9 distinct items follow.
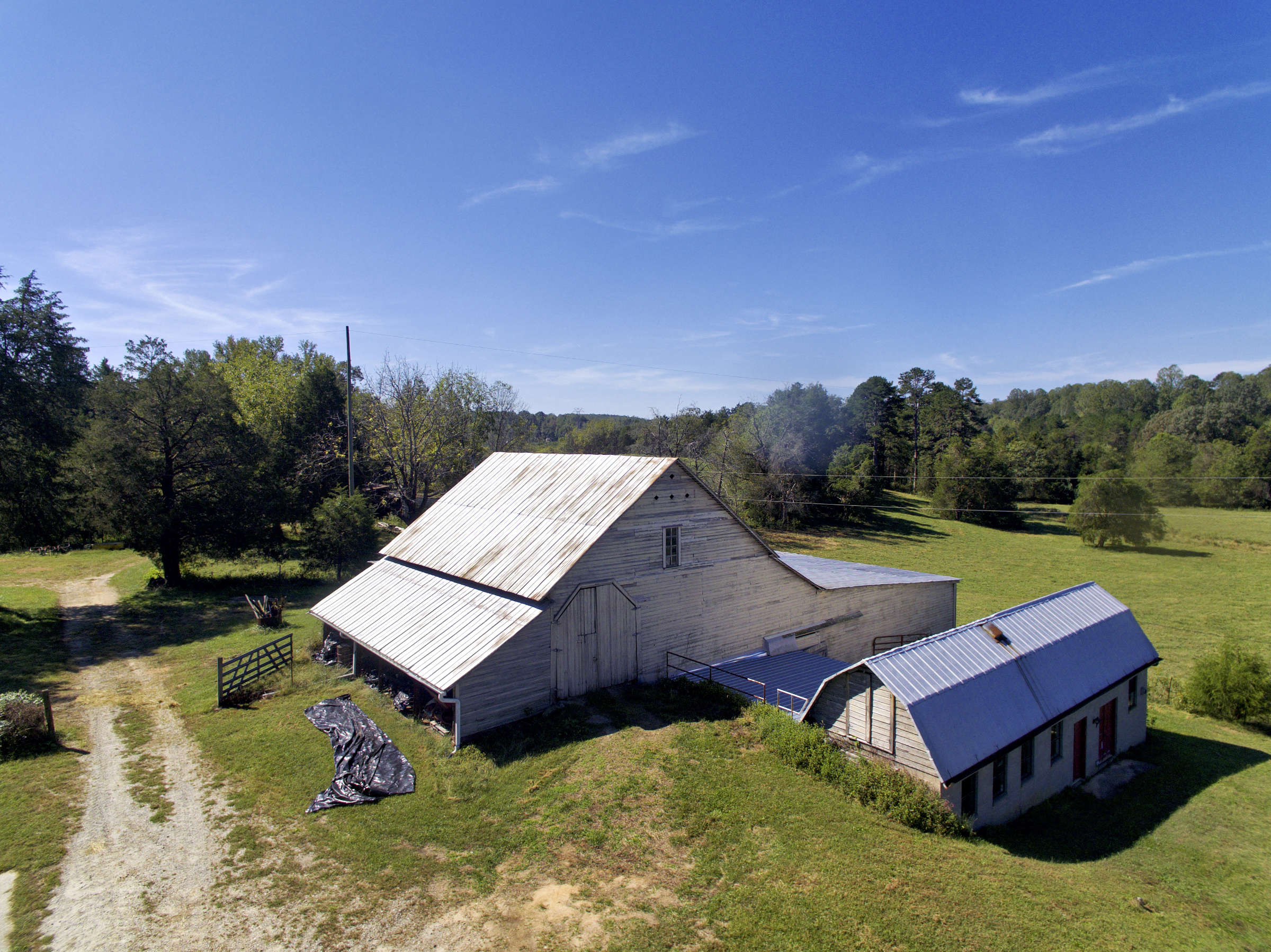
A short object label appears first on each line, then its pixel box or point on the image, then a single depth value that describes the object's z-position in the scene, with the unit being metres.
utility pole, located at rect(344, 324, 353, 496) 35.84
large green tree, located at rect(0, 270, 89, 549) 30.25
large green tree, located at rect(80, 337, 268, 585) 33.34
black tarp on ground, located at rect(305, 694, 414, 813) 13.09
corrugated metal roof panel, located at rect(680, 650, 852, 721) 18.66
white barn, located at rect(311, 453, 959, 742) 16.44
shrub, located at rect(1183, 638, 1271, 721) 22.09
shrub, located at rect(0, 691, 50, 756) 15.20
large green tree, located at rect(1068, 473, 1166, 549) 59.38
